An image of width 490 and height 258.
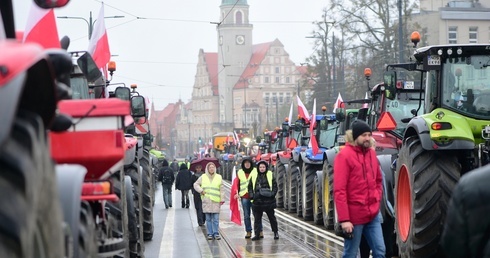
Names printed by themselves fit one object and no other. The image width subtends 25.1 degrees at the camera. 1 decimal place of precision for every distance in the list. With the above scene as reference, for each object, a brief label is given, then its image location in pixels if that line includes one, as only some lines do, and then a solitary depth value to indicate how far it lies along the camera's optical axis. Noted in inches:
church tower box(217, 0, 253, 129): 6958.7
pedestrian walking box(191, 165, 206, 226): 1058.7
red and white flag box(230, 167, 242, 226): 917.6
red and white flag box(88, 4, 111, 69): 665.6
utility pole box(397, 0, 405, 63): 1475.1
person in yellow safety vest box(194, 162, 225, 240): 881.5
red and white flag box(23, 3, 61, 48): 426.9
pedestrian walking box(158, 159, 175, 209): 1498.5
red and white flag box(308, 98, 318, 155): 996.6
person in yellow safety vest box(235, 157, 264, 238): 877.2
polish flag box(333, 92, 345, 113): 1002.1
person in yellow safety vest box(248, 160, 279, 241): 853.2
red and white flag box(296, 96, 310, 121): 1229.1
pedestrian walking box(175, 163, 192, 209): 1355.8
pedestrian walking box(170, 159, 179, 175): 2141.2
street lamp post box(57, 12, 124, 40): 1621.8
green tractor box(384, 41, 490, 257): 471.8
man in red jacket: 411.8
